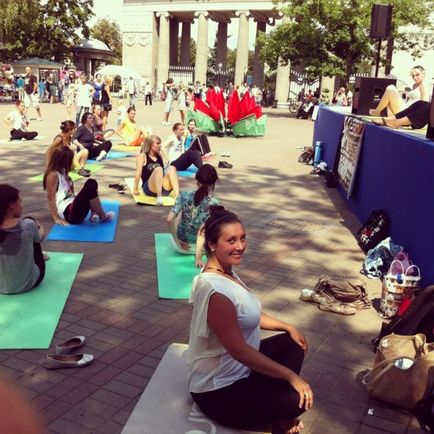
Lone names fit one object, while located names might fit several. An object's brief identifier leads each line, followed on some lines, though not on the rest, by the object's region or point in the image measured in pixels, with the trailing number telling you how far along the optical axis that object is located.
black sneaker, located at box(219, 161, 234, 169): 12.72
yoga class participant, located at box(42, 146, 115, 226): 7.15
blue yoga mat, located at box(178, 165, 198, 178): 11.54
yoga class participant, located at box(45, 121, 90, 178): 7.73
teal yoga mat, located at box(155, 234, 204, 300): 5.39
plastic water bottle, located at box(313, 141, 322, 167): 13.84
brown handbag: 3.57
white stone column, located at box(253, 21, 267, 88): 53.03
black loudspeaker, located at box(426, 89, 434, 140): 5.72
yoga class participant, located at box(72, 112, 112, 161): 12.46
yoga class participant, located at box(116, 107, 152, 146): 15.12
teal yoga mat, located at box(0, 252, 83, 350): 4.27
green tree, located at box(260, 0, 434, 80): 27.31
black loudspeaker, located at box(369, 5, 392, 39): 11.98
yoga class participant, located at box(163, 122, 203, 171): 11.39
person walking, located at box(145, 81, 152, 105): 38.80
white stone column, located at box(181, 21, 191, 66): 63.96
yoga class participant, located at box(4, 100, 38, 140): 14.94
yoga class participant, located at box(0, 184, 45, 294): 4.78
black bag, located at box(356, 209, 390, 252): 6.83
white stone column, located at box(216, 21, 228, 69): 58.88
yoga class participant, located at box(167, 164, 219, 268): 5.86
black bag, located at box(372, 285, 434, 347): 4.11
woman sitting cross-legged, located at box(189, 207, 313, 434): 2.82
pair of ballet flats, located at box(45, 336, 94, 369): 3.90
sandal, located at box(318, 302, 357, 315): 5.15
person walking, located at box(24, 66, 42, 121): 20.75
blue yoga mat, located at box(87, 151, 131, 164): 13.31
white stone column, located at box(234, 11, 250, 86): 51.81
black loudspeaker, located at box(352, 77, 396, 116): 12.02
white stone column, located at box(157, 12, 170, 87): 57.53
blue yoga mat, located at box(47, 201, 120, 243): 6.94
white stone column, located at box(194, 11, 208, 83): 54.41
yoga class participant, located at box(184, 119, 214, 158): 12.64
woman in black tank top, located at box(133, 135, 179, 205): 8.96
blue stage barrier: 5.36
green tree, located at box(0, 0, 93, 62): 40.59
